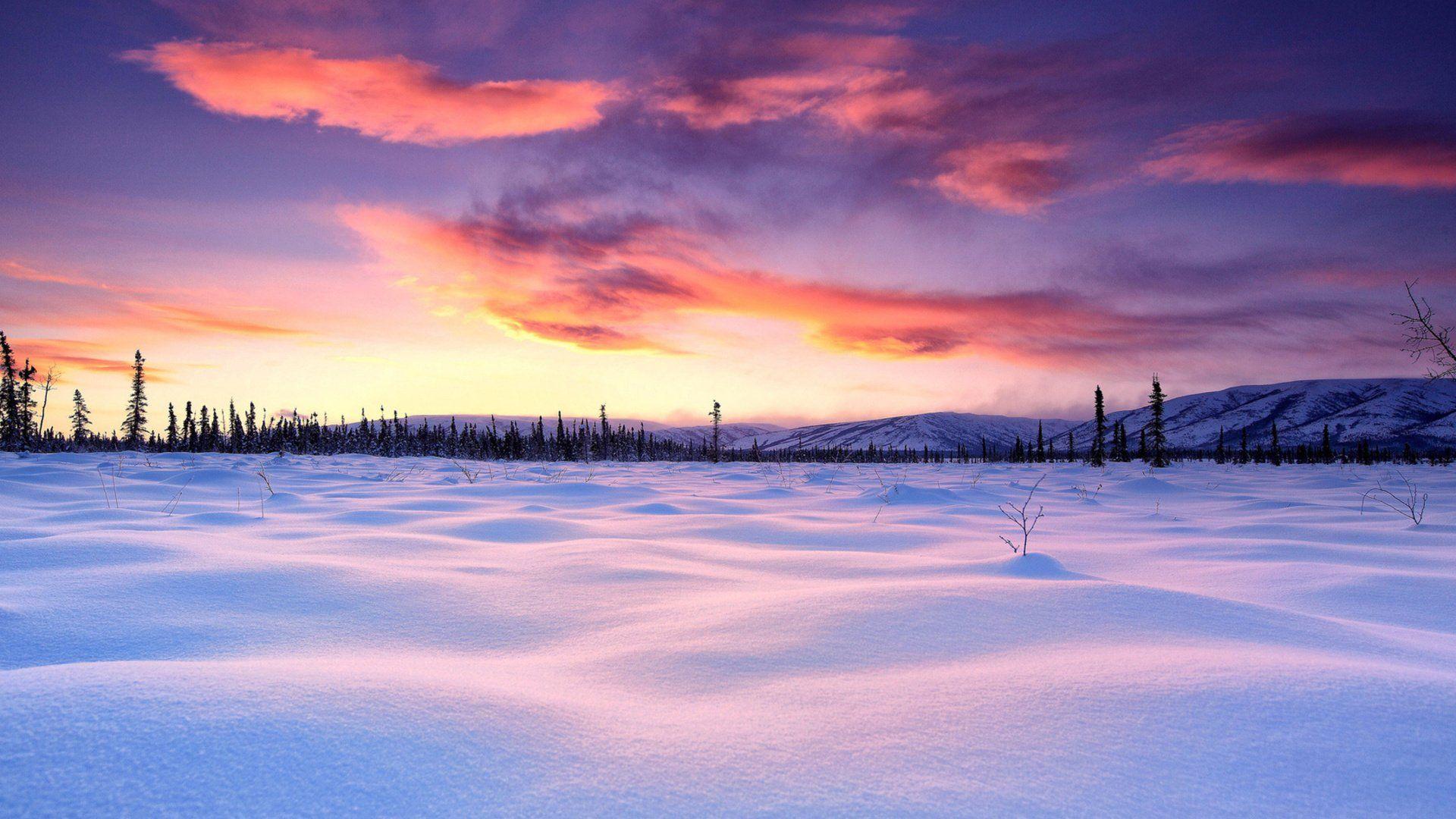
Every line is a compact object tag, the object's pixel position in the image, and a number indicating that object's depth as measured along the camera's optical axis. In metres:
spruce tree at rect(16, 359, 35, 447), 55.19
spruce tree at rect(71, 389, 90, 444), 75.06
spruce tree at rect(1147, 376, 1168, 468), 34.56
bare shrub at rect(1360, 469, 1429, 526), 7.94
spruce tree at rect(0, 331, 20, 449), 47.38
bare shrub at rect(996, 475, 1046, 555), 6.66
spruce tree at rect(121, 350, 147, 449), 68.19
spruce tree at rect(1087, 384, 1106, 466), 38.55
